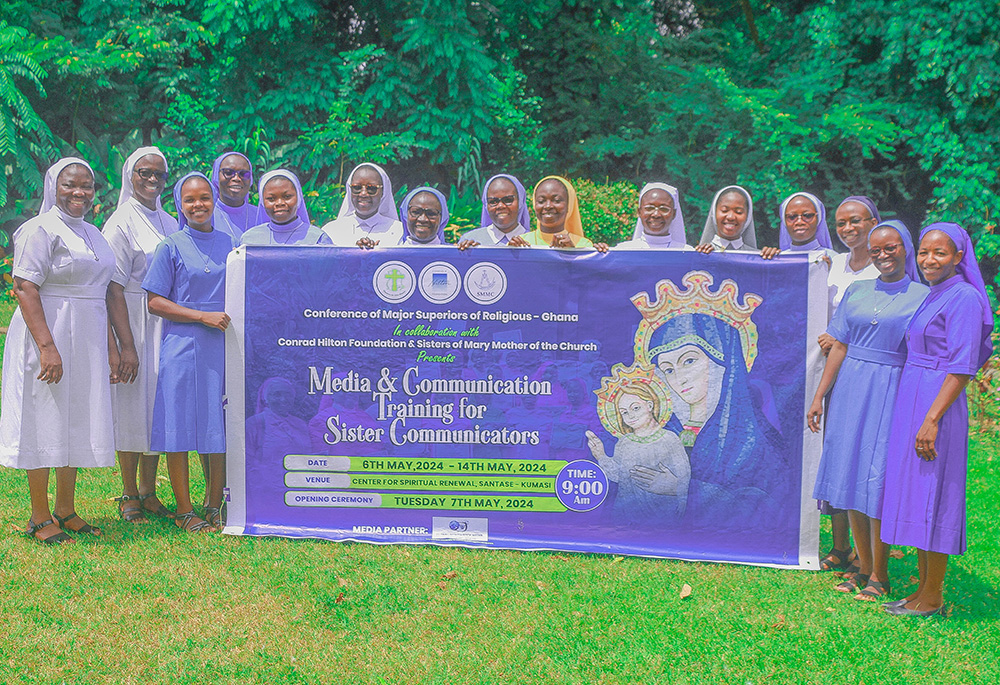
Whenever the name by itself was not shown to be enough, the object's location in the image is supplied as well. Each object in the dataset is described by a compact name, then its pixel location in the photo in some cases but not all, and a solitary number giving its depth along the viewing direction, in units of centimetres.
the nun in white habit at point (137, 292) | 556
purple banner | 518
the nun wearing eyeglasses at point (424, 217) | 576
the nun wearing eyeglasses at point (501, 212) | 580
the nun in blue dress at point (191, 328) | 539
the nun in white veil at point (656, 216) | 570
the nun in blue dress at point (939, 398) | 427
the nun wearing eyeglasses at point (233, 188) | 623
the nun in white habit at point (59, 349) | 509
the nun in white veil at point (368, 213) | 619
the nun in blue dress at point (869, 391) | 457
